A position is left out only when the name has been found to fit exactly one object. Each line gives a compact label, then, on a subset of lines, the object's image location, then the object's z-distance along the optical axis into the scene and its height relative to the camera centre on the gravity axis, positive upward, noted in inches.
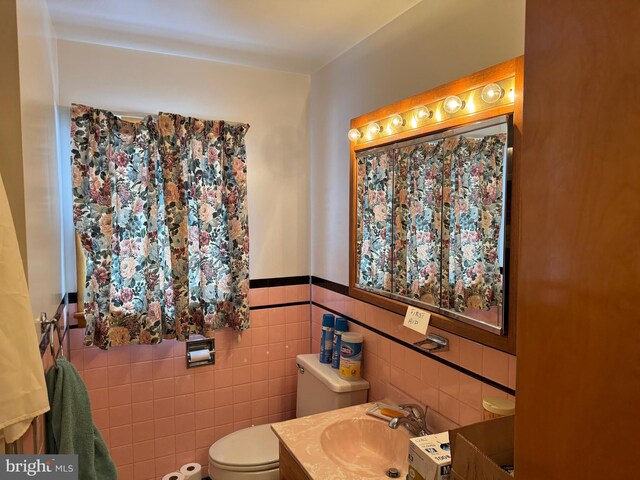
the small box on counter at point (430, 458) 44.1 -25.2
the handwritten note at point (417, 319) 62.1 -14.7
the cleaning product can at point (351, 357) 79.5 -25.3
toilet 78.1 -43.7
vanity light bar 50.9 +15.3
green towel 47.6 -23.0
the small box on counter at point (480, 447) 36.8 -20.9
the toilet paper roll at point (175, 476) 84.5 -50.3
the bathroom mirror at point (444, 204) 50.5 +2.3
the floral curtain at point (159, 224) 80.0 -0.3
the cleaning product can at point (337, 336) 84.4 -22.8
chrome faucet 61.1 -29.1
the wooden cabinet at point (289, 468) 58.7 -35.4
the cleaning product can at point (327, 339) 88.3 -24.4
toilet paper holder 91.6 -27.9
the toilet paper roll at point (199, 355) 91.9 -28.6
